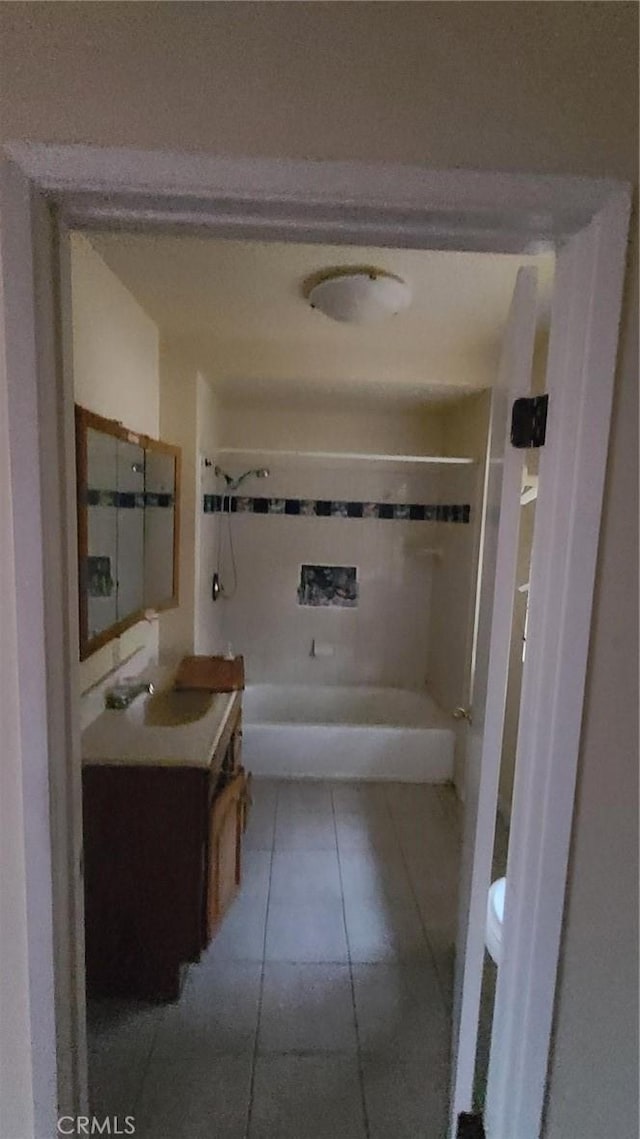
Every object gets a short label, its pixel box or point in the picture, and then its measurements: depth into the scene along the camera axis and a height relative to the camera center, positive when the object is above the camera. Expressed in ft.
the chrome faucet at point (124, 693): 7.02 -2.33
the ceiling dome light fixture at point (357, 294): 6.67 +2.66
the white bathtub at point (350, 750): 10.85 -4.46
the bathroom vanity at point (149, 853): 5.86 -3.60
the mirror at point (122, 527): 6.04 -0.27
